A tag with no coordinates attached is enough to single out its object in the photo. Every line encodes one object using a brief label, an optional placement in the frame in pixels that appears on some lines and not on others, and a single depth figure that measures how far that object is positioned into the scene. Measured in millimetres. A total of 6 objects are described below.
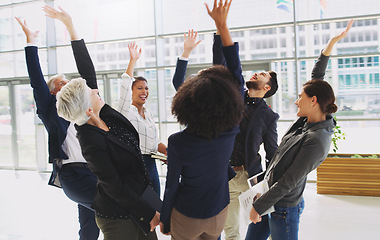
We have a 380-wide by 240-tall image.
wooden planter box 4754
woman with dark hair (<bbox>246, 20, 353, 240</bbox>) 1703
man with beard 2334
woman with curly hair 1418
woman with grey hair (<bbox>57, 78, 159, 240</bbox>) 1545
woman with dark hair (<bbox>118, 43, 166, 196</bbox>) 2463
